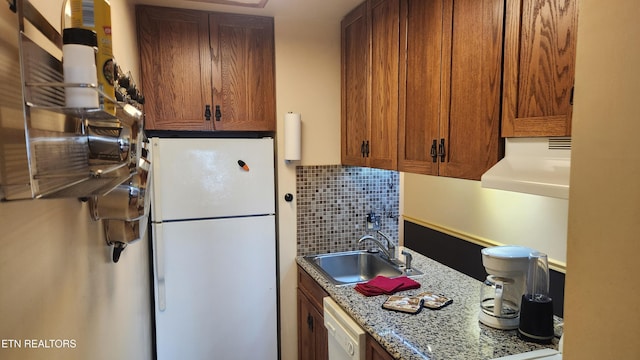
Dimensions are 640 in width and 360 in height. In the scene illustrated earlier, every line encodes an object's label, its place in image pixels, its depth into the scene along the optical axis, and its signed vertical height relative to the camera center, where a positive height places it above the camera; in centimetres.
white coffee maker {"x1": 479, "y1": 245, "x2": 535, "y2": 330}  162 -57
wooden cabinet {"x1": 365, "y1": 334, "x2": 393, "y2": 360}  155 -84
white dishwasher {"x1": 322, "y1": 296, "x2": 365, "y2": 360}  172 -88
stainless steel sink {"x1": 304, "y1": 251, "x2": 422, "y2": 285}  269 -82
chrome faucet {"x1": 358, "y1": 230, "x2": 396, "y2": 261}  259 -68
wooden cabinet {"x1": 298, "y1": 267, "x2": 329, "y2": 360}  230 -110
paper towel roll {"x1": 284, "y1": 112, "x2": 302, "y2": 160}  258 +7
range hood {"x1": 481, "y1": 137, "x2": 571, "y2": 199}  111 -7
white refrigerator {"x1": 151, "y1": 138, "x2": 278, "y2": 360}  237 -63
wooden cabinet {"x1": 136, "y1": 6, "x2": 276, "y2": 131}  239 +48
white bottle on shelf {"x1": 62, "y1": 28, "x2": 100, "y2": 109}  71 +14
